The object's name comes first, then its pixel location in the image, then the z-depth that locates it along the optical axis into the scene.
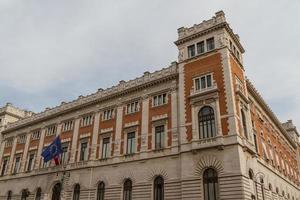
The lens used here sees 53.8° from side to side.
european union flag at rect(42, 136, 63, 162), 40.44
